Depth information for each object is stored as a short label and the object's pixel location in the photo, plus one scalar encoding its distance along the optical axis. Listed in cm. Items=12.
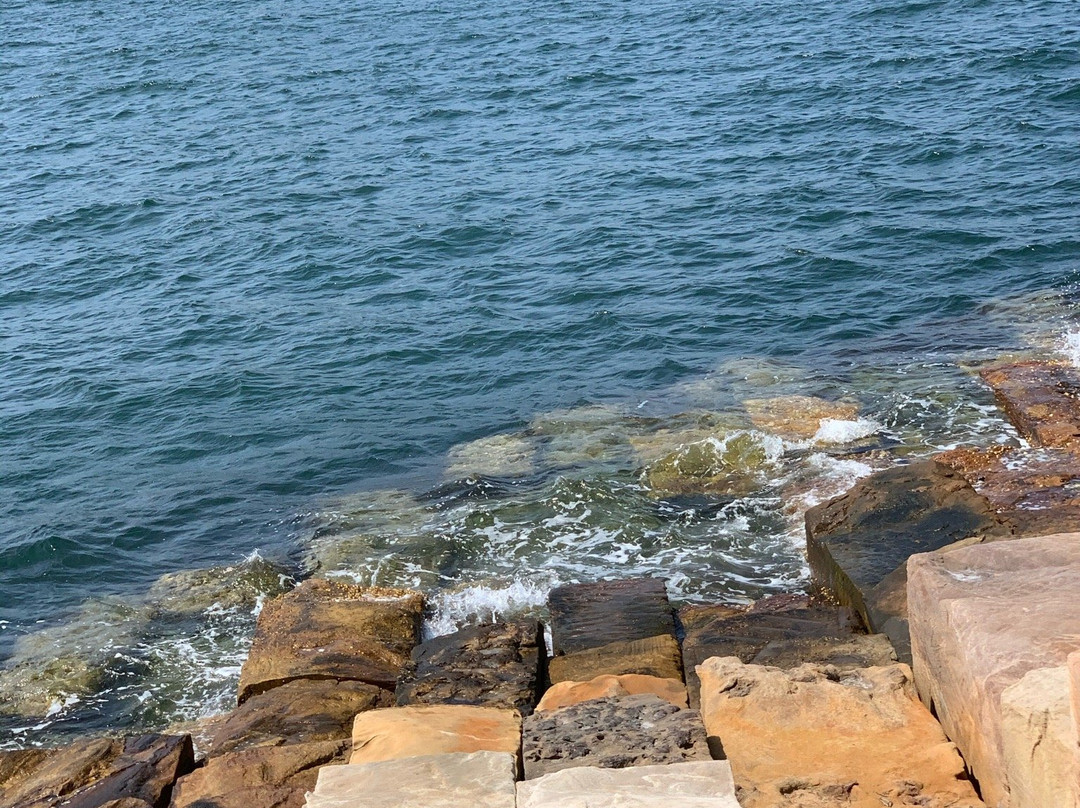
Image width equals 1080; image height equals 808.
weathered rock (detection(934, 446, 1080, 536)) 841
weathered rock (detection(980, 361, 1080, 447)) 1102
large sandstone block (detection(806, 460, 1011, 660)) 773
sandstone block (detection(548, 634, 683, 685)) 755
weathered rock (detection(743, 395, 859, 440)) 1296
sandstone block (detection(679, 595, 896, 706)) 669
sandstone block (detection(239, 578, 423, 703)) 851
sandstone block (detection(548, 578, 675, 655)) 827
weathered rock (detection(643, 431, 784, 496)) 1215
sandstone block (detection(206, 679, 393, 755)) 745
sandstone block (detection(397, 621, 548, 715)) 732
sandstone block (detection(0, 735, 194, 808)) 674
